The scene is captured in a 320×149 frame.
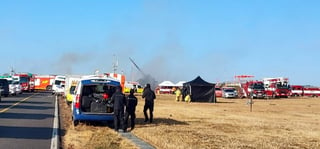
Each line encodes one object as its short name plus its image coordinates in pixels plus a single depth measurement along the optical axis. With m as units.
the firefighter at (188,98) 52.34
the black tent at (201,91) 53.28
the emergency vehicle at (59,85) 58.62
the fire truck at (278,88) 70.94
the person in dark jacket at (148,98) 22.61
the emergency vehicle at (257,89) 69.31
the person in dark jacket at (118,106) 18.52
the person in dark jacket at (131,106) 19.22
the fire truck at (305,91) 86.25
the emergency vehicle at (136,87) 79.85
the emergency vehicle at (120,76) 46.15
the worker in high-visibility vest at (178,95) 54.40
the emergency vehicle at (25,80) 70.66
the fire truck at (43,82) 86.88
